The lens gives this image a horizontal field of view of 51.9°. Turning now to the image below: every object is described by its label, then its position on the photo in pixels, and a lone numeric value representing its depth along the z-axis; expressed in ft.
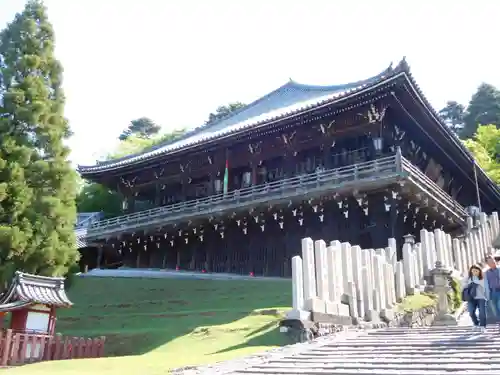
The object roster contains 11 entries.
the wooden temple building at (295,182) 68.39
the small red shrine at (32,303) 45.75
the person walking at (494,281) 29.66
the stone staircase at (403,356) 19.44
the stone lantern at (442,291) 41.11
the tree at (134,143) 193.10
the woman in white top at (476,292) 29.96
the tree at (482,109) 186.19
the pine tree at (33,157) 60.59
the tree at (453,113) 209.41
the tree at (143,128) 245.45
